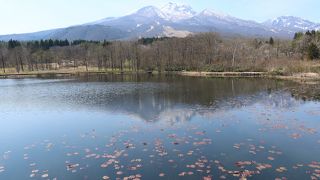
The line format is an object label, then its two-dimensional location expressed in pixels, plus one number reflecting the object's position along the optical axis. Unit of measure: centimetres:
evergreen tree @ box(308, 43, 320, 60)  6065
